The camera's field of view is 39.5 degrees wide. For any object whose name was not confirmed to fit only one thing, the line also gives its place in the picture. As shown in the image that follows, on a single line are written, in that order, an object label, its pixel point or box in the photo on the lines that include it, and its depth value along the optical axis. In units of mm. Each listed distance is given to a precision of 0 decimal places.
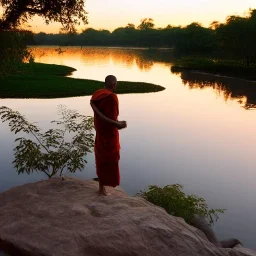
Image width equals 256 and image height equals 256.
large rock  5855
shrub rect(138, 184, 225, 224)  8719
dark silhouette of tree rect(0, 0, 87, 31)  9945
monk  7555
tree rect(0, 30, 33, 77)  11023
